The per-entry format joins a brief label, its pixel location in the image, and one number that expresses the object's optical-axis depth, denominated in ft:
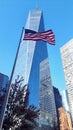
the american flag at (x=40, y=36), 27.45
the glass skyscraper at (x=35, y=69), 235.87
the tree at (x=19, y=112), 24.97
